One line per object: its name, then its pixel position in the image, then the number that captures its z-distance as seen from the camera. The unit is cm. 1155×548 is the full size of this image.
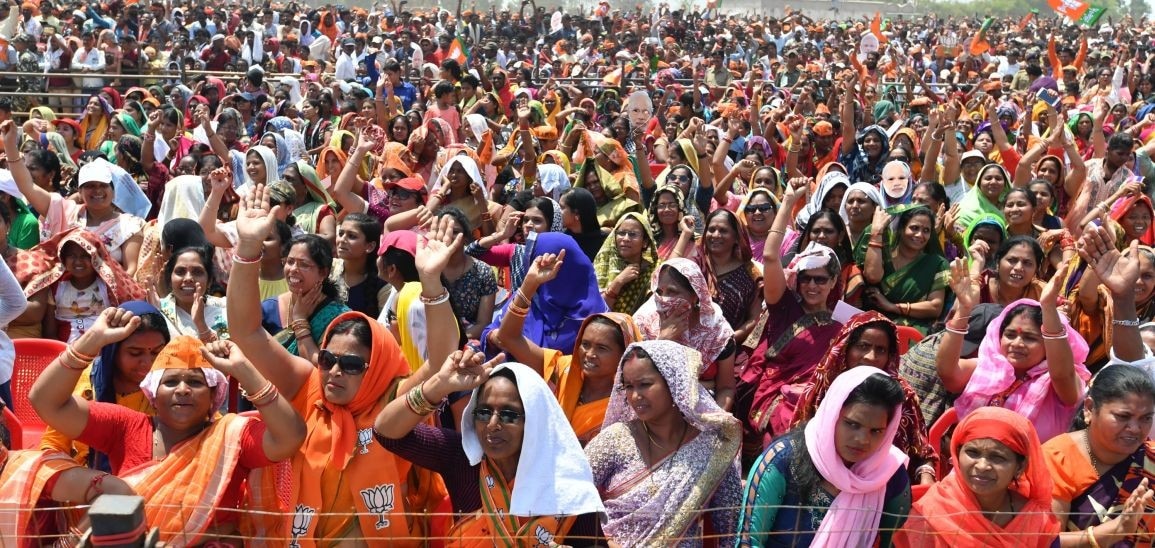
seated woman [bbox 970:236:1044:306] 485
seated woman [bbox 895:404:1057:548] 308
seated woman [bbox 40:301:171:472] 360
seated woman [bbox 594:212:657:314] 531
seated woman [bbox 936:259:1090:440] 382
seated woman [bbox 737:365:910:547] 309
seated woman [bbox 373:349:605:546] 305
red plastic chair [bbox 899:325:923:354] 468
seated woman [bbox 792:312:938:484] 385
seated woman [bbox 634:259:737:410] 435
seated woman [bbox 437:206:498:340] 491
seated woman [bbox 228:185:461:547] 330
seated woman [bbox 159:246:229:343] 446
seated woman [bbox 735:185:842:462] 445
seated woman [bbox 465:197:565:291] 553
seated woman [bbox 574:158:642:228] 691
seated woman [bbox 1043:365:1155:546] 328
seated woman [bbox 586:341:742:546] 324
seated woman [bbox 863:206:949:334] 521
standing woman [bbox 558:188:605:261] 607
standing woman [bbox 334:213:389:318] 501
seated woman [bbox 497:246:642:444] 384
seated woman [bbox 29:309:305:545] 305
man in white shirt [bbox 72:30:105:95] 1396
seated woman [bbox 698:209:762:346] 500
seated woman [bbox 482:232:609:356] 465
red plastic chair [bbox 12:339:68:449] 420
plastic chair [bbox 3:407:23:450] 353
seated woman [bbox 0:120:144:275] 580
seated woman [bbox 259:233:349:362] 425
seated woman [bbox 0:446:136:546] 293
